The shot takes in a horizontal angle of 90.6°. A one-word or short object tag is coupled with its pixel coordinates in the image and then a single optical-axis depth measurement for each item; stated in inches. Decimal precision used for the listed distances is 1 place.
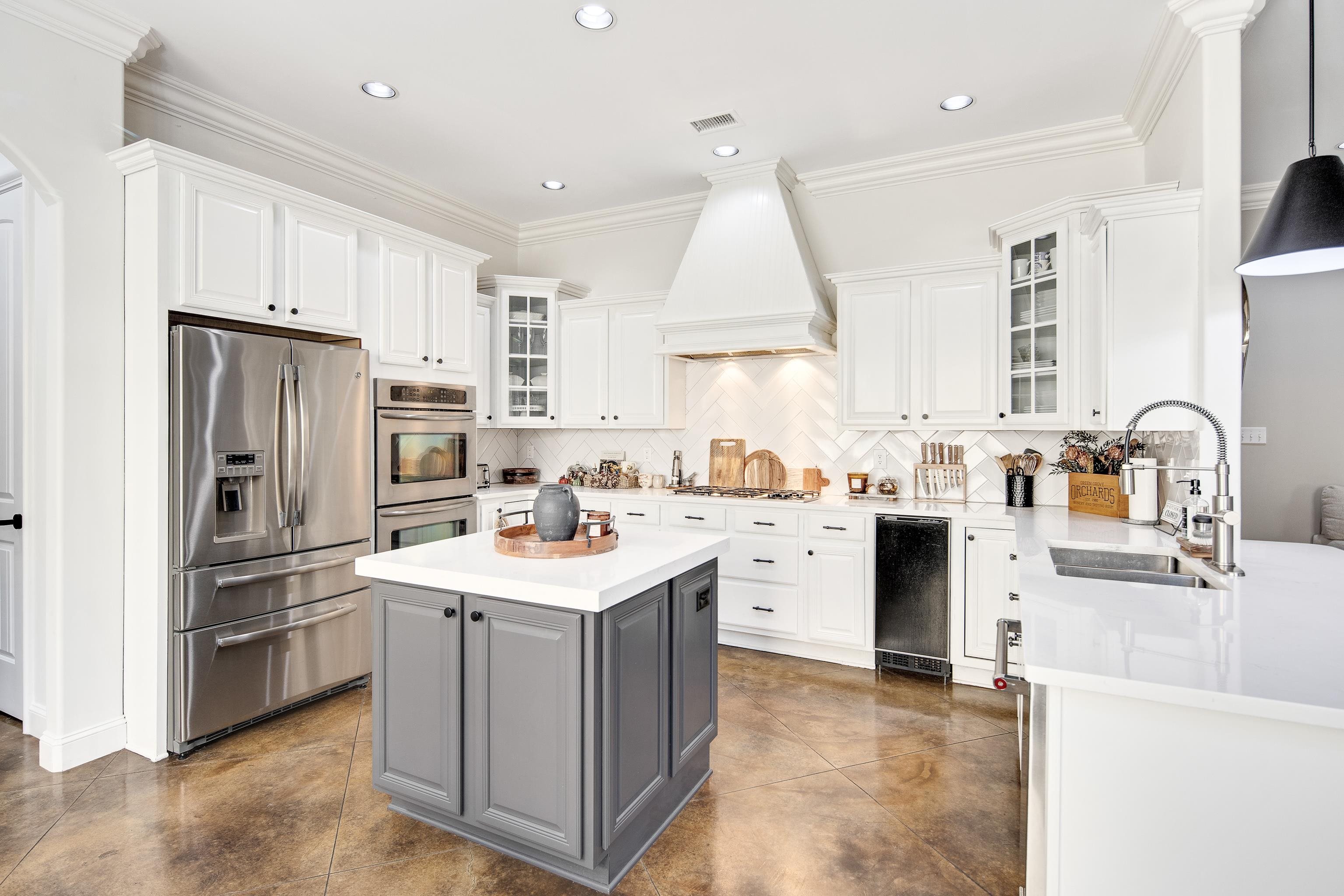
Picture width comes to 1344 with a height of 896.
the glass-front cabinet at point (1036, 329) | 126.7
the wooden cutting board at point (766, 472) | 176.2
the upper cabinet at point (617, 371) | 182.7
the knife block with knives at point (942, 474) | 156.0
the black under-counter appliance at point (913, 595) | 138.0
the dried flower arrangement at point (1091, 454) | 135.6
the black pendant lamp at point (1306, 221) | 75.5
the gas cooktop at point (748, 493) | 162.7
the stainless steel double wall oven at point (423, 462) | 138.5
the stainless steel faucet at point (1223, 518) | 74.4
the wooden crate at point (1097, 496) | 129.5
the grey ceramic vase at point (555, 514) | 87.3
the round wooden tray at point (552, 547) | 83.6
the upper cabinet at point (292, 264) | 105.4
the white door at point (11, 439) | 115.1
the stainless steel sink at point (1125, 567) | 83.7
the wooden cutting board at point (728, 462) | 181.0
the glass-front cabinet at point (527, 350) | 189.8
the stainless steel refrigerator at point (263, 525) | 106.2
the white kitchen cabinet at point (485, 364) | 185.0
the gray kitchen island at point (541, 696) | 72.6
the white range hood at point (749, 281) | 156.6
